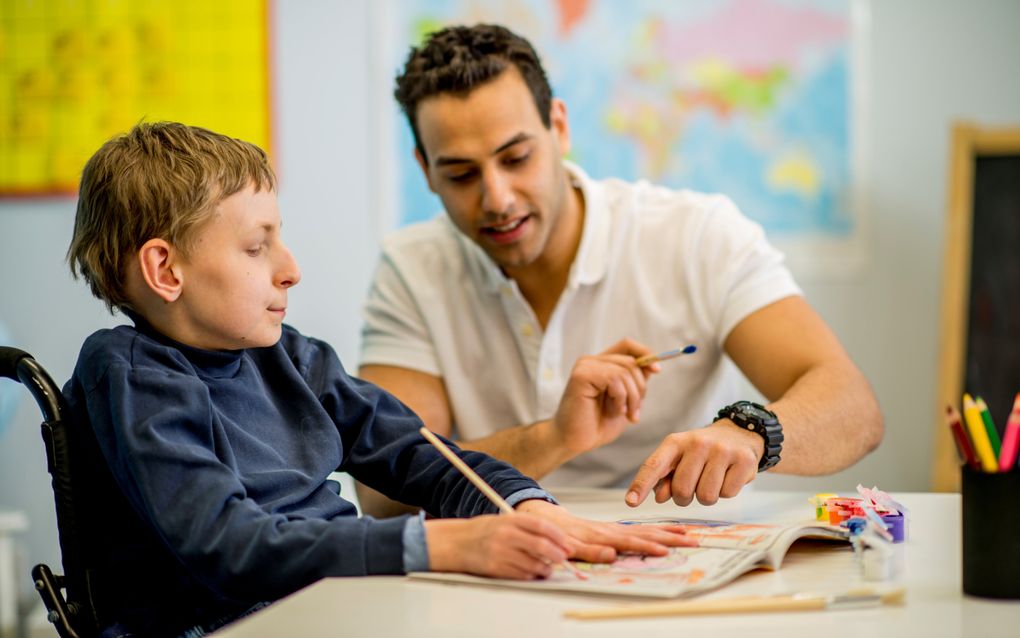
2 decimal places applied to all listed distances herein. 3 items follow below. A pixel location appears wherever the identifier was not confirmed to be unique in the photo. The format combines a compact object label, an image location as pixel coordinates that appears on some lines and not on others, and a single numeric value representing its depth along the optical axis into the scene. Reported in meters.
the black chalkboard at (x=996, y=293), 2.89
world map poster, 2.99
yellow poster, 3.19
